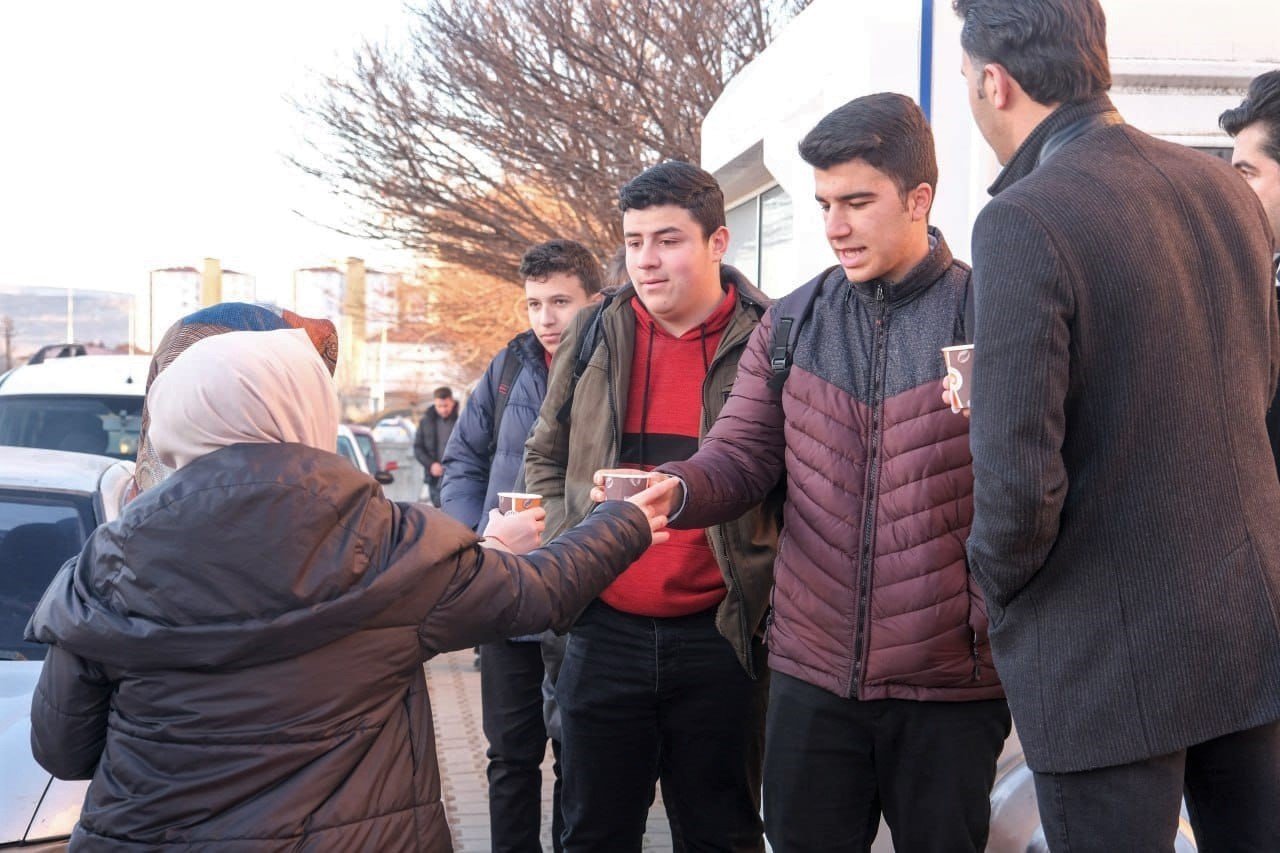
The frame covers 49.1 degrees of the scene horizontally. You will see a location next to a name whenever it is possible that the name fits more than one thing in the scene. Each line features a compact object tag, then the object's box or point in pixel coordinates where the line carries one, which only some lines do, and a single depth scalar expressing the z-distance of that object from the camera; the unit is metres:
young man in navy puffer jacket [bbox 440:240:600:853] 4.73
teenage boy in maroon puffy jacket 2.89
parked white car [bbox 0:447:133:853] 3.95
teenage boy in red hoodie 3.72
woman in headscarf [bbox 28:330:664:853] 2.29
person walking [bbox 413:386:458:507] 14.38
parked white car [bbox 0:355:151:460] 7.40
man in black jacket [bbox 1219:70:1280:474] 3.17
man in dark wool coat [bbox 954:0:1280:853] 2.21
